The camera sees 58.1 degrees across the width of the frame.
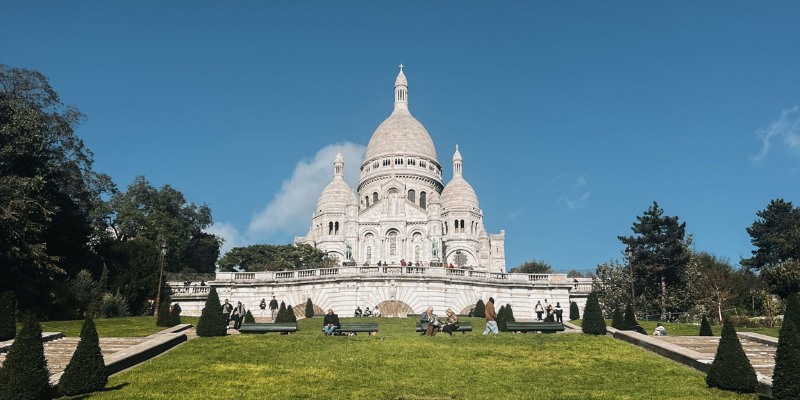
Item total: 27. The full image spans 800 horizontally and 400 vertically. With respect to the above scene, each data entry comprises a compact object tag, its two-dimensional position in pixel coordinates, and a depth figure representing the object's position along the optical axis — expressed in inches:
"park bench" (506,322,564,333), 1107.9
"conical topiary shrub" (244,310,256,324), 1256.0
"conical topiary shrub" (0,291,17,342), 998.4
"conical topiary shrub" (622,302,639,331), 1157.7
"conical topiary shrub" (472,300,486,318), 1611.7
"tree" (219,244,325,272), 2684.5
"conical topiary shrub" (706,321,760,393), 691.4
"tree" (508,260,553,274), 3307.1
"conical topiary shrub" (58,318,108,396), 684.7
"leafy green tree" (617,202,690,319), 2362.2
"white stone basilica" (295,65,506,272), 3245.6
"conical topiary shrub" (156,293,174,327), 1296.8
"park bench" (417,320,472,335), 1096.8
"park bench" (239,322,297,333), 1103.0
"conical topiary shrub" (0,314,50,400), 634.8
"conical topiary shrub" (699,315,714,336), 1107.3
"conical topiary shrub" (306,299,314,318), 1586.5
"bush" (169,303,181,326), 1305.4
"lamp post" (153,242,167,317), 1630.2
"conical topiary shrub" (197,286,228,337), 1056.2
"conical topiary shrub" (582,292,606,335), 1054.4
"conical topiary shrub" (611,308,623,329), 1179.3
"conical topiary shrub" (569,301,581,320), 1706.4
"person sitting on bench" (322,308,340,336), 1074.7
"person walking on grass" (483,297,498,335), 1063.0
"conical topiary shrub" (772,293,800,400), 611.8
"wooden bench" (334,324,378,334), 1090.1
